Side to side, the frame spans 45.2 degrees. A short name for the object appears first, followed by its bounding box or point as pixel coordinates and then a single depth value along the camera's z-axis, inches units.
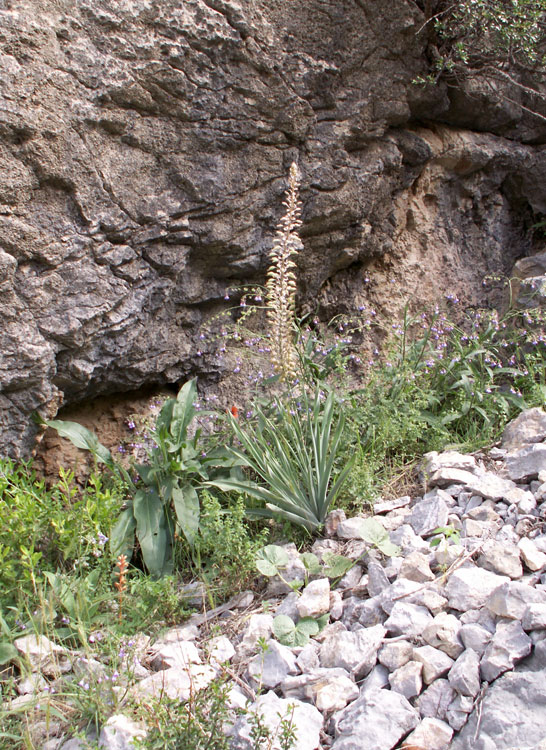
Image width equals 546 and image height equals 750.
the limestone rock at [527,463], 126.6
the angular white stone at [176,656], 93.5
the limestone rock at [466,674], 77.4
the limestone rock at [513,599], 84.2
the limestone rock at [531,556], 97.0
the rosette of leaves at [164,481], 119.5
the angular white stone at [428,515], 114.2
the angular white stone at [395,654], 84.7
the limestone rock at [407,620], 89.4
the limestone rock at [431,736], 73.4
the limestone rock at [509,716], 70.8
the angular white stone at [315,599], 98.9
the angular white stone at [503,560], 96.7
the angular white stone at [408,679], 80.0
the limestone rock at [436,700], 77.8
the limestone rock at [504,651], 78.4
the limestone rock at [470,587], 91.4
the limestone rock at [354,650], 87.0
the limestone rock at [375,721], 74.0
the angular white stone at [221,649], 94.4
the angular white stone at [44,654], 93.4
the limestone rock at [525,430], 139.2
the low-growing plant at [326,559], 106.2
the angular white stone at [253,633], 95.7
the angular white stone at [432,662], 81.4
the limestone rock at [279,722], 75.4
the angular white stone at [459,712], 75.6
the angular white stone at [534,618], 80.2
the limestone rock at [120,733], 78.0
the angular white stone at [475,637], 83.6
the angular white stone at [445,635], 84.7
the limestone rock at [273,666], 88.5
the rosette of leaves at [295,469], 120.4
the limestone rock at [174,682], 86.3
